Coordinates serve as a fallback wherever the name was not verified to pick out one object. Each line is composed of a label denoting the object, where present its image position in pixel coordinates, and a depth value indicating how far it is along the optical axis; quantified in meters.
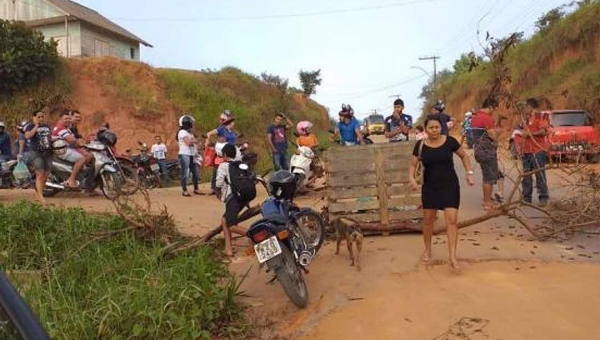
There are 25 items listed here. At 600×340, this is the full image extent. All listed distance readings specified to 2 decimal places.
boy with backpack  6.47
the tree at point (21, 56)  21.16
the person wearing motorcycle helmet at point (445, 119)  8.79
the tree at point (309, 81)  49.59
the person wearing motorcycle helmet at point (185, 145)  11.09
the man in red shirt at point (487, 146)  8.62
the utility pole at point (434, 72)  63.78
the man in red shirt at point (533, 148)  8.34
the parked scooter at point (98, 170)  10.16
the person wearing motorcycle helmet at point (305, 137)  10.70
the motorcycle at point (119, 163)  10.29
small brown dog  5.89
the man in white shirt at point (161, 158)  14.63
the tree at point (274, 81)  34.13
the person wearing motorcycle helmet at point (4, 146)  12.02
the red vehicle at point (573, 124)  15.73
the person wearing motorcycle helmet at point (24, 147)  9.70
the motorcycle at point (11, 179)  11.14
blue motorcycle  4.80
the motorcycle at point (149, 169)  13.87
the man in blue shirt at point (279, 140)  12.21
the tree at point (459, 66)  55.83
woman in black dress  5.70
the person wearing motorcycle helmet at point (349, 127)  10.31
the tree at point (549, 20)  31.64
